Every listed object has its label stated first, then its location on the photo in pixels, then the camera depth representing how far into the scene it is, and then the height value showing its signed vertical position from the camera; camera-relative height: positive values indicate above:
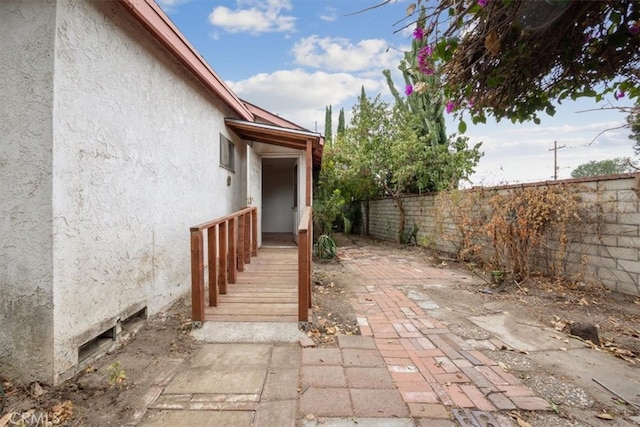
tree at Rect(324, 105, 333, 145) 23.28 +6.49
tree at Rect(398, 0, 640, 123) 1.47 +0.85
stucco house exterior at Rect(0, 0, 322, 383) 2.12 +0.26
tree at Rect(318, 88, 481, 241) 9.69 +1.67
